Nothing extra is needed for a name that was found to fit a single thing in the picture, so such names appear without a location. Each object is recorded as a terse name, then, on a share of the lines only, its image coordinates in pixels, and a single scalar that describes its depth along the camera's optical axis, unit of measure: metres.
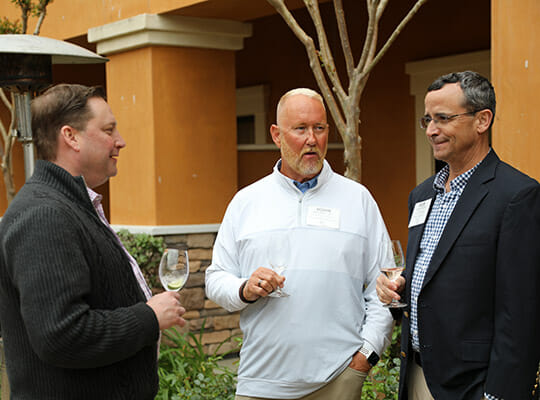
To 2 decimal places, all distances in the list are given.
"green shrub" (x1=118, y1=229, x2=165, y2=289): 6.68
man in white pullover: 2.86
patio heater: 4.78
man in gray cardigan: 1.95
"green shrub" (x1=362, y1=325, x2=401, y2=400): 4.15
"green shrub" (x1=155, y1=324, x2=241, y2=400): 4.82
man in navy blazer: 2.35
